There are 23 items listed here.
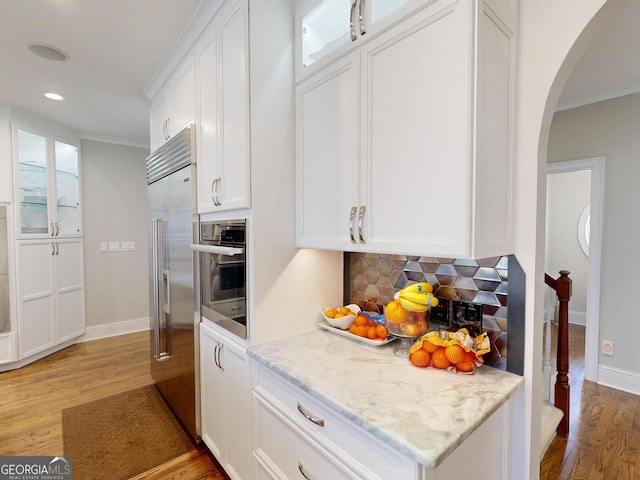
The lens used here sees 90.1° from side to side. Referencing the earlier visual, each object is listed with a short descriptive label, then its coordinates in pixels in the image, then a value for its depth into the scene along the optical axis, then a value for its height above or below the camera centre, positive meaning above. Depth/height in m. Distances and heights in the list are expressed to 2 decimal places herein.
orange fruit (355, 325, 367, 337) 1.50 -0.47
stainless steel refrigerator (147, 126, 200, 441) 1.96 -0.29
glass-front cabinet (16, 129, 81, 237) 3.22 +0.49
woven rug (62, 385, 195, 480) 1.89 -1.38
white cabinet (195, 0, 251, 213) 1.47 +0.61
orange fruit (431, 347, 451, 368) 1.19 -0.48
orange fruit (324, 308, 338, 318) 1.64 -0.42
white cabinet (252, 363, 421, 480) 0.90 -0.69
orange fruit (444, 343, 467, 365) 1.16 -0.45
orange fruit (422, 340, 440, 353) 1.21 -0.44
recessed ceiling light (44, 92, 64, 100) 2.75 +1.18
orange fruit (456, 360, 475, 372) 1.16 -0.49
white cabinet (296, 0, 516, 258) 0.97 +0.34
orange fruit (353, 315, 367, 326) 1.54 -0.43
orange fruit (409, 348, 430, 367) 1.22 -0.48
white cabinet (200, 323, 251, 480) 1.54 -0.90
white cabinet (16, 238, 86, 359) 3.18 -0.66
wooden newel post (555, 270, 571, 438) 2.19 -0.89
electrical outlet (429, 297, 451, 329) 1.41 -0.37
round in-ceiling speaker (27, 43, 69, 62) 2.02 +1.17
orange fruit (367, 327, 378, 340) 1.48 -0.48
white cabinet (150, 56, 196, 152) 1.99 +0.90
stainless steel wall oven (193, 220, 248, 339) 1.55 -0.22
